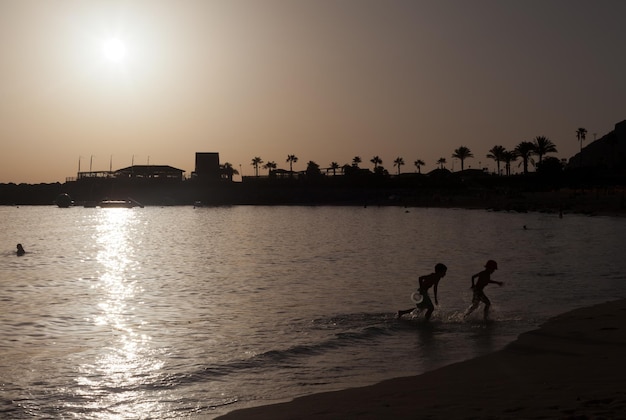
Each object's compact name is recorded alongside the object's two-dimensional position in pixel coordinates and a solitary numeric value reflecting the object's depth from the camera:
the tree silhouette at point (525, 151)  158.88
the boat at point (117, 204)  193.38
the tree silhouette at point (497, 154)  184.62
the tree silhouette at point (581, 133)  173.62
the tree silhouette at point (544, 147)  156.00
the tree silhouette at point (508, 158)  179.48
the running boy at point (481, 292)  17.34
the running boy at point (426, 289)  16.37
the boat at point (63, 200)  197.73
